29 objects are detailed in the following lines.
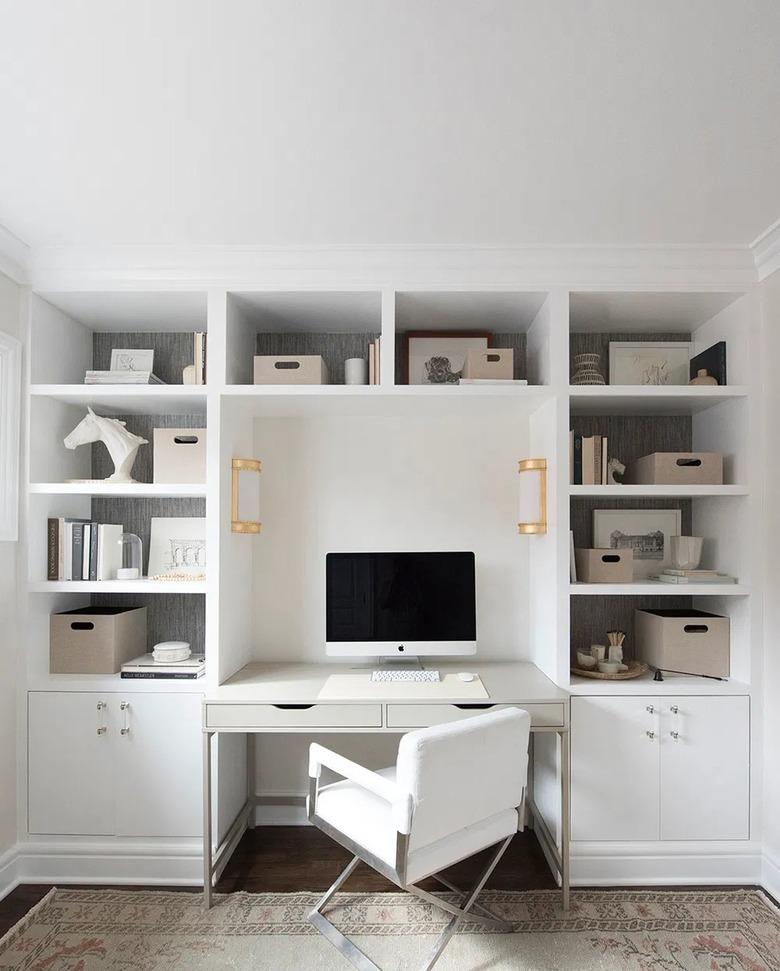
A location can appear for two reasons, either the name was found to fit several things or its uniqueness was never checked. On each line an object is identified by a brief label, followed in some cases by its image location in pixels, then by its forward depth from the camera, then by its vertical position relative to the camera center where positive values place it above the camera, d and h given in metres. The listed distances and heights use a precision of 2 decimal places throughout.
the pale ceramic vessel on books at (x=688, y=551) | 2.79 -0.24
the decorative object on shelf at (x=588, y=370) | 2.83 +0.56
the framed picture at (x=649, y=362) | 2.97 +0.62
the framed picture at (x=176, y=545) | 3.04 -0.24
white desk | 2.47 -0.84
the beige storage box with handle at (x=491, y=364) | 2.75 +0.56
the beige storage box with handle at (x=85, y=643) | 2.75 -0.64
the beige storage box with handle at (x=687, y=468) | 2.74 +0.12
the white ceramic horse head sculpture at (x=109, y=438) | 2.80 +0.24
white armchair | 1.94 -1.01
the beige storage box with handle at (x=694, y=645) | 2.72 -0.63
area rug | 2.14 -1.56
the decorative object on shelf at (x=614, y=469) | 2.89 +0.12
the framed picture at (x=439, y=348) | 3.00 +0.69
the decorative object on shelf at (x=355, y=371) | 2.78 +0.54
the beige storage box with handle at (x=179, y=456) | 2.80 +0.17
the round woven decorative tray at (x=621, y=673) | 2.69 -0.75
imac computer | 2.93 -0.50
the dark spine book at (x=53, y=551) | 2.75 -0.24
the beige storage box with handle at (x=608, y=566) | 2.77 -0.30
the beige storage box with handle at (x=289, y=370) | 2.73 +0.53
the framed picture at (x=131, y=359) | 2.96 +0.62
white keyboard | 2.73 -0.77
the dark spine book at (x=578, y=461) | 2.76 +0.15
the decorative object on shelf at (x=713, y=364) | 2.79 +0.59
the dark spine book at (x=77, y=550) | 2.74 -0.24
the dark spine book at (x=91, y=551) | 2.75 -0.24
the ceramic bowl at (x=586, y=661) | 2.79 -0.72
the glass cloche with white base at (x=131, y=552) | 2.96 -0.27
